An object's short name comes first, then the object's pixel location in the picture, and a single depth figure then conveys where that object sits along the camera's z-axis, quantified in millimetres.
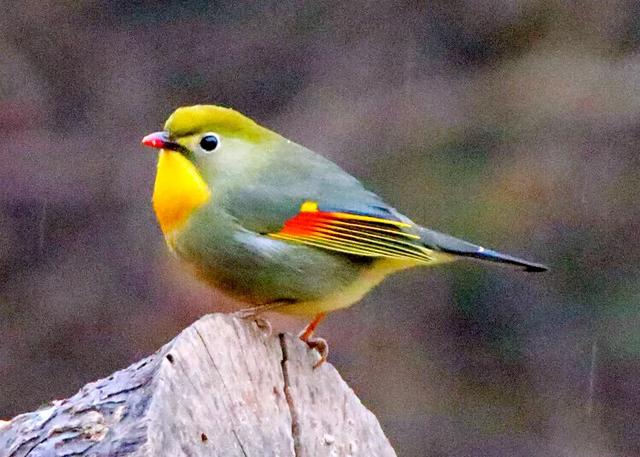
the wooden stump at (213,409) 4586
